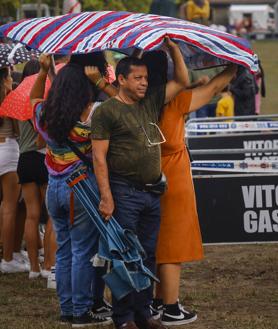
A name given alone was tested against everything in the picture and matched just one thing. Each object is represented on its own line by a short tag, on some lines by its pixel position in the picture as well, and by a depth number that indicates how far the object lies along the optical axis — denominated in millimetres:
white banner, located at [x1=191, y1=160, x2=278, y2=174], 17593
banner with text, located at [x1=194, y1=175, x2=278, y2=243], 16424
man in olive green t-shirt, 12036
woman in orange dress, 12716
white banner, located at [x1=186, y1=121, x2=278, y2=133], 23393
